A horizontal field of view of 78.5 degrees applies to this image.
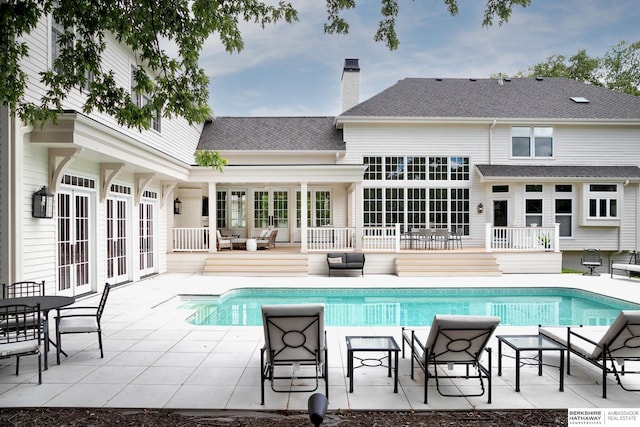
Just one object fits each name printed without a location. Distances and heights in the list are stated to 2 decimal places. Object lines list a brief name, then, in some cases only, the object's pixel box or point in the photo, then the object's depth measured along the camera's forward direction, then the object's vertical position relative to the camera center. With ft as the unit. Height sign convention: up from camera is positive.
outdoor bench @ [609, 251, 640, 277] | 40.81 -5.92
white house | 44.27 +4.43
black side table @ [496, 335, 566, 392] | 13.72 -5.03
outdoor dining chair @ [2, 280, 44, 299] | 21.07 -4.20
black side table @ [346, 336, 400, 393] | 13.75 -4.94
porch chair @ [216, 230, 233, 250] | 47.74 -3.29
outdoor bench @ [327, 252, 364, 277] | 42.39 -5.16
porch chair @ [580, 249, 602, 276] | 44.60 -5.69
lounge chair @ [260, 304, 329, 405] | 13.02 -4.25
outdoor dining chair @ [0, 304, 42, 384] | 13.69 -4.64
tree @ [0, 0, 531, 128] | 16.72 +8.53
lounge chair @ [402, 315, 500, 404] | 12.61 -4.30
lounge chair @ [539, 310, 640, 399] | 13.08 -4.77
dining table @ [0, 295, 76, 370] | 15.46 -3.66
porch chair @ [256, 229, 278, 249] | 50.39 -3.25
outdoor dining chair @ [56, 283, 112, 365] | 16.56 -4.80
